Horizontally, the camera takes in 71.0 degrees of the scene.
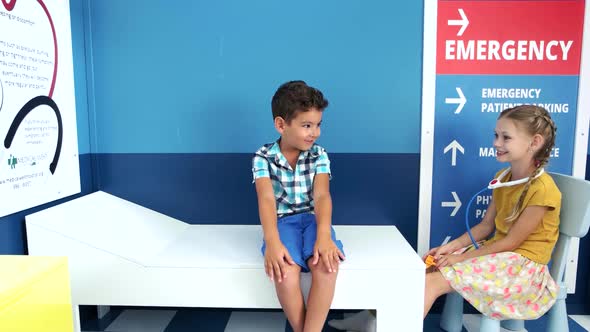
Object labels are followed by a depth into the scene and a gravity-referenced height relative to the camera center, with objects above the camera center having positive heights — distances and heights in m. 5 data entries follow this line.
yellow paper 0.75 -0.32
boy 1.18 -0.26
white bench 1.23 -0.43
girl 1.27 -0.38
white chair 1.27 -0.31
